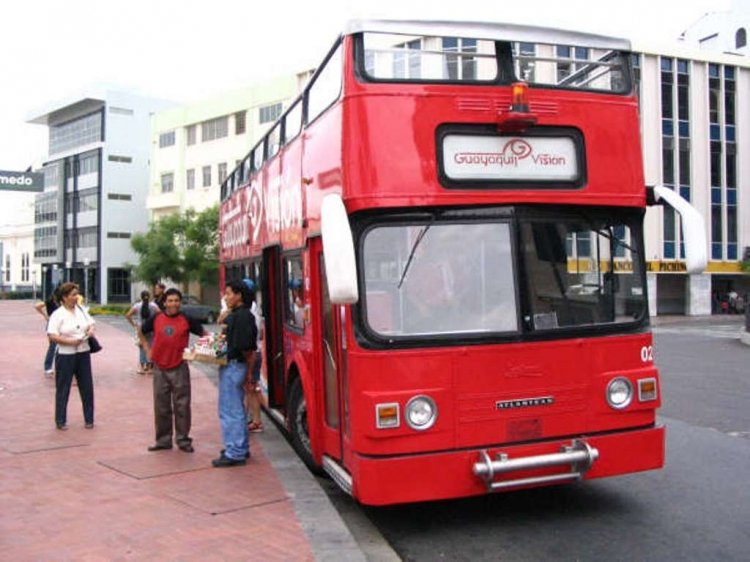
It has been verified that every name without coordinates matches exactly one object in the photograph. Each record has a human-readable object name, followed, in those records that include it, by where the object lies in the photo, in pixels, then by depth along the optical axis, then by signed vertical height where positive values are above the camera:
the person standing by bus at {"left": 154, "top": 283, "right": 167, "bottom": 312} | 13.23 +0.08
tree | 47.84 +2.97
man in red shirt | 7.65 -0.77
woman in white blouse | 8.73 -0.62
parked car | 36.15 -0.68
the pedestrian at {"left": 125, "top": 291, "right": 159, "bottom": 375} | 14.24 -0.29
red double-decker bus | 5.11 +0.20
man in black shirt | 7.09 -0.81
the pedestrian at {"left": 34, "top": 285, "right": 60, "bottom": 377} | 13.41 -0.28
